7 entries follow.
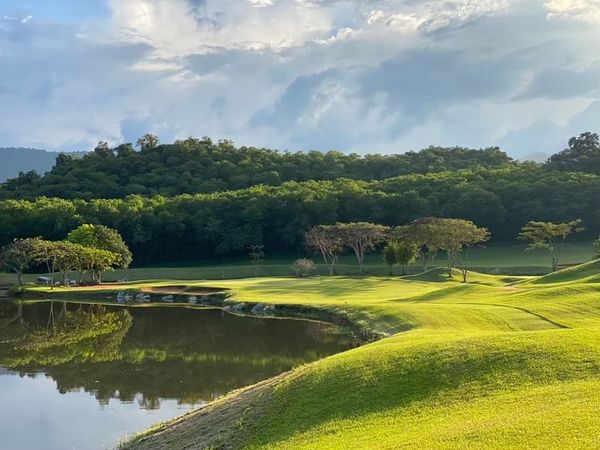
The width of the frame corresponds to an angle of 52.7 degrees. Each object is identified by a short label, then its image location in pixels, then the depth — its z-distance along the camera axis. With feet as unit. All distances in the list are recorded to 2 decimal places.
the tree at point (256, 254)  319.27
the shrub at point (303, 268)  267.80
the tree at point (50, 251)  239.42
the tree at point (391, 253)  247.91
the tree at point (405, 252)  244.22
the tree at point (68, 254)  241.96
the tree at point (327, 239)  262.18
